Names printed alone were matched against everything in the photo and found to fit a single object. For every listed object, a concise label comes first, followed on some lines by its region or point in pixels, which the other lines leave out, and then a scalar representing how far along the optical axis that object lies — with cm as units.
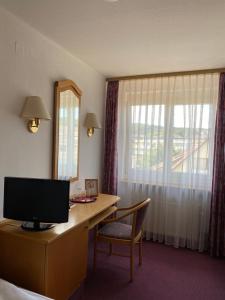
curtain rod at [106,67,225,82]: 313
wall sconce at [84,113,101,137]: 316
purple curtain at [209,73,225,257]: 309
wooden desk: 176
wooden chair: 254
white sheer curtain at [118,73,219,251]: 324
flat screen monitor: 186
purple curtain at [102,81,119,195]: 366
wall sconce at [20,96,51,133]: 213
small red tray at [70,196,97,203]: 278
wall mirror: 260
